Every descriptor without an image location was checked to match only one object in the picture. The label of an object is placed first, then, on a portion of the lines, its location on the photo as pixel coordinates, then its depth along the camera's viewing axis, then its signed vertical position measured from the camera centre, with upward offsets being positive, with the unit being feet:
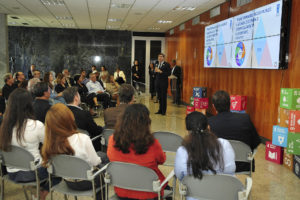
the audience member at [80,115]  11.51 -1.85
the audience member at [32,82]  19.97 -1.04
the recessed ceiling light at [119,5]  29.01 +6.34
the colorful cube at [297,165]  13.89 -4.45
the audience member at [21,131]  9.11 -2.01
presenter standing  30.53 -1.24
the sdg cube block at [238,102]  21.21 -2.25
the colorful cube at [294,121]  13.75 -2.31
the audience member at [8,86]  20.95 -1.42
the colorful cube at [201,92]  29.01 -2.15
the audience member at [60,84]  24.31 -1.39
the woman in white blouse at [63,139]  7.93 -1.95
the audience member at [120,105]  11.77 -1.47
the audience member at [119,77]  39.09 -1.14
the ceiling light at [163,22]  39.58 +6.50
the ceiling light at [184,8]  29.46 +6.29
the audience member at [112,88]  29.37 -1.99
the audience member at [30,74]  42.65 -1.08
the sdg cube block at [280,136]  14.71 -3.25
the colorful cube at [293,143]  13.79 -3.36
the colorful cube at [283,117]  14.74 -2.29
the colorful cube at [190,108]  28.91 -3.77
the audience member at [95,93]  27.53 -2.40
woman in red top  7.24 -1.83
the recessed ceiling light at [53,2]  28.35 +6.35
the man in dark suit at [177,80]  39.24 -1.38
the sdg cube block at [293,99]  14.15 -1.29
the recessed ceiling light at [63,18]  38.91 +6.65
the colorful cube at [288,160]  14.75 -4.51
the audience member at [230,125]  10.09 -1.85
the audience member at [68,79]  27.71 -1.19
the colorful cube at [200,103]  28.50 -3.19
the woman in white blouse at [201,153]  6.79 -1.96
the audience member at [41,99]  12.87 -1.48
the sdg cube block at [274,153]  15.93 -4.47
